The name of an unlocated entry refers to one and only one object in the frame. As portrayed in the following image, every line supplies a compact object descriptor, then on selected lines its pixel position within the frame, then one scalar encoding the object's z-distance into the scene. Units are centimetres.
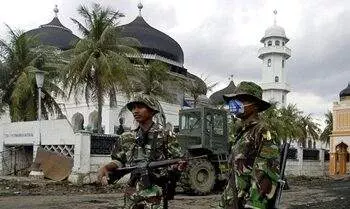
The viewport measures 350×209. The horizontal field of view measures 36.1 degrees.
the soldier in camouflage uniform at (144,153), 409
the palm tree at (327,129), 5784
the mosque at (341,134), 4181
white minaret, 6881
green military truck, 1501
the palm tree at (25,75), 2442
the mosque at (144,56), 3497
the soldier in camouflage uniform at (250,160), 322
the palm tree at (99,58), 2259
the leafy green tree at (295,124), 4005
